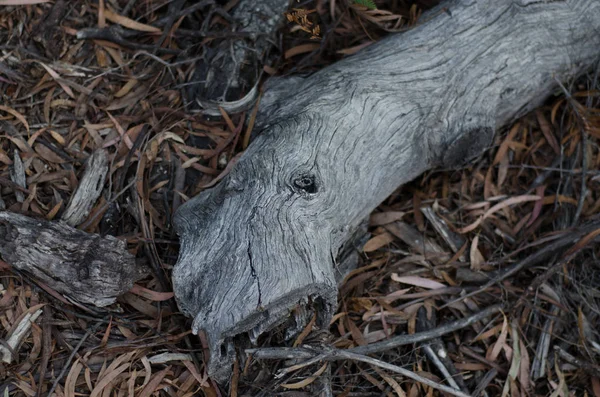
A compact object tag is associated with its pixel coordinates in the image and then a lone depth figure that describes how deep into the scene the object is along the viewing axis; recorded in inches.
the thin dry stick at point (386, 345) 90.7
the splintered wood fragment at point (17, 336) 91.9
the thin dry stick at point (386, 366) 94.2
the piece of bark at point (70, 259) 92.3
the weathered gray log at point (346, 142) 86.3
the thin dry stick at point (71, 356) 90.0
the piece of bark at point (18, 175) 101.8
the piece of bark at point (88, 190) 100.0
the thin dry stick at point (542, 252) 109.9
